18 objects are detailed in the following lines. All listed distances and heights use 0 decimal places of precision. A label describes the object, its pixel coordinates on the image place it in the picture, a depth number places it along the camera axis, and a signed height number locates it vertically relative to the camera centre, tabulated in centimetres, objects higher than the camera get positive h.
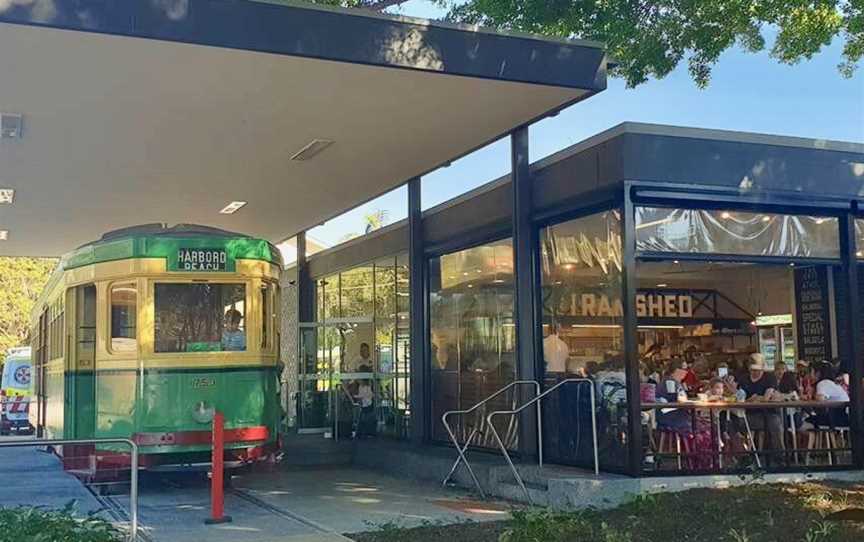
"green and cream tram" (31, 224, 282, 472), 1139 +15
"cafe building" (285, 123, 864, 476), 1034 +74
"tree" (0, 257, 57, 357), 4097 +326
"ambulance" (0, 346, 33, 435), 2841 -100
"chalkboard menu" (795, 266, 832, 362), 1370 +45
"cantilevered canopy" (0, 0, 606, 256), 873 +281
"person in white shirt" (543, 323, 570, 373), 1152 -3
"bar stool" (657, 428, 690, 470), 1032 -105
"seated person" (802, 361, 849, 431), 1120 -81
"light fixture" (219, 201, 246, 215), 1630 +260
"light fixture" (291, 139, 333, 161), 1223 +270
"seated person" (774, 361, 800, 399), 1166 -47
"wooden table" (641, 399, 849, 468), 1023 -67
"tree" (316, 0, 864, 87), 1225 +432
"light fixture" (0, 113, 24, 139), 1074 +272
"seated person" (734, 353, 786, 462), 1086 -62
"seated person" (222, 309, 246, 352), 1180 +29
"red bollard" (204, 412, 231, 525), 934 -121
